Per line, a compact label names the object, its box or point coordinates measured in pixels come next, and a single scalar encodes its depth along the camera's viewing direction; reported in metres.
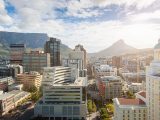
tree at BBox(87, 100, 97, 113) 57.66
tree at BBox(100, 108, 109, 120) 49.96
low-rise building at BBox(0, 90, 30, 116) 58.34
